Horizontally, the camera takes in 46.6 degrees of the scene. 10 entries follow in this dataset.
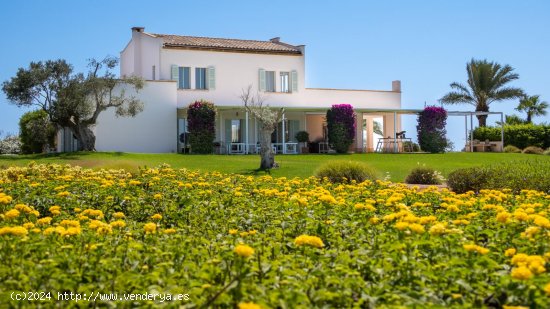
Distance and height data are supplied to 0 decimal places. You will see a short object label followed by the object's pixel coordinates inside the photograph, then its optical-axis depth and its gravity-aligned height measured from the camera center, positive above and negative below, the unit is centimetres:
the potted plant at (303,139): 3678 +41
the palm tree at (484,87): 4459 +409
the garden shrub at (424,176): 1803 -90
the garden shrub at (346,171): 1667 -68
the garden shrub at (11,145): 4272 +23
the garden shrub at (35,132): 3484 +95
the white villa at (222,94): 3356 +313
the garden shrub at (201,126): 3278 +108
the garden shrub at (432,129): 3769 +95
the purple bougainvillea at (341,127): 3531 +106
